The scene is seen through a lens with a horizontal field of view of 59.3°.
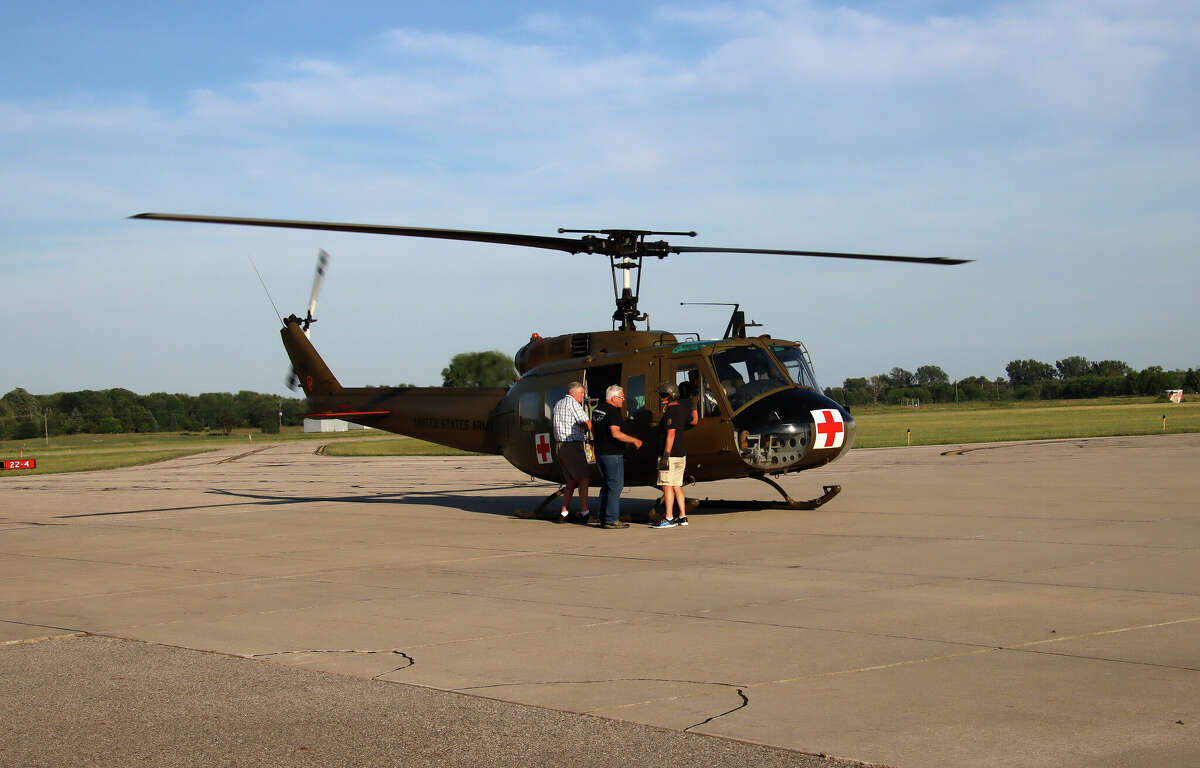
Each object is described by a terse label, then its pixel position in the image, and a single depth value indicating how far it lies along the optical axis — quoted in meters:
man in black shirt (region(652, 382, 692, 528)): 12.78
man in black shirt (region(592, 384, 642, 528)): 13.23
